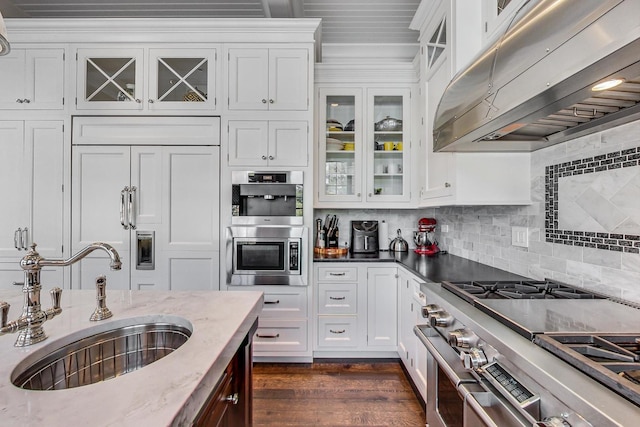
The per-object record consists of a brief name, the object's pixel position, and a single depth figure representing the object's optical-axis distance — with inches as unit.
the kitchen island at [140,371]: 23.0
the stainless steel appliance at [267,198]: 99.1
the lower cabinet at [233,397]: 34.7
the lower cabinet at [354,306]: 104.0
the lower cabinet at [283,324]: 100.9
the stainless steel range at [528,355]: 26.3
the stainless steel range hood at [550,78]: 26.9
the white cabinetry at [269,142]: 99.9
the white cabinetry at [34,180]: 99.3
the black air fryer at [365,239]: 119.2
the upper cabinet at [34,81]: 99.3
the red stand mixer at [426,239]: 112.8
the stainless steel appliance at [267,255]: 99.4
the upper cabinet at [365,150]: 117.0
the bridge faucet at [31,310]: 33.4
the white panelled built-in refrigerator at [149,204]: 98.7
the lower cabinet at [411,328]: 77.8
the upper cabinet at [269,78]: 100.0
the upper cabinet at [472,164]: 69.4
